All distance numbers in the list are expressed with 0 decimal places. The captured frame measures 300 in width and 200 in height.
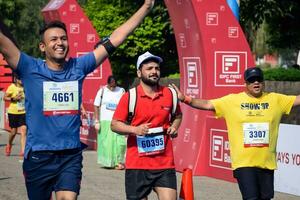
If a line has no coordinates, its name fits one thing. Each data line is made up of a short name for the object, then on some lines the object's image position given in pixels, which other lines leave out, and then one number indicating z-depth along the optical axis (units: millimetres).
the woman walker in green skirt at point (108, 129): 15711
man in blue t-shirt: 6387
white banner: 11953
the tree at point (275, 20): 25797
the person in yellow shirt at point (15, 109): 17422
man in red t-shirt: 7422
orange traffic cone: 7438
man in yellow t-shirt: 8070
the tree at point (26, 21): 64125
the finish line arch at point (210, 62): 14211
